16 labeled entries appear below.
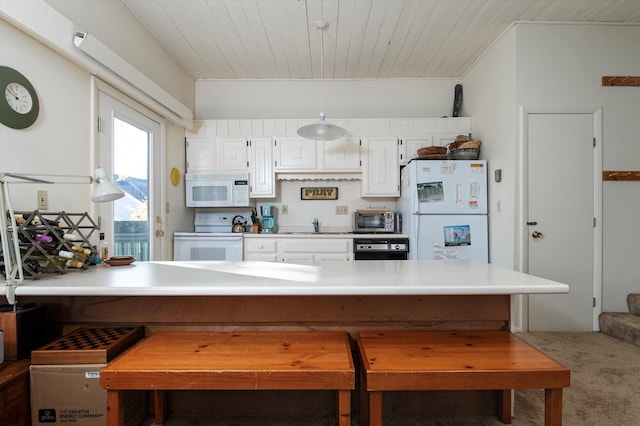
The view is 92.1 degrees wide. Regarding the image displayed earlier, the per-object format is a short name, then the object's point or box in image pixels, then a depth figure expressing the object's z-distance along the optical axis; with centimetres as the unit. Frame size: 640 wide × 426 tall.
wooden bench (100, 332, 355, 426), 103
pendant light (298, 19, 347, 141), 276
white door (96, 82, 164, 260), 235
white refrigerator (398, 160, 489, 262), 316
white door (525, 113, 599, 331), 277
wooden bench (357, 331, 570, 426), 104
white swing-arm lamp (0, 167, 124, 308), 115
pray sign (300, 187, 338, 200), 401
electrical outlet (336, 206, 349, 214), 402
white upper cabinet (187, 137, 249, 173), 370
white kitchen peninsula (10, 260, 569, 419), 127
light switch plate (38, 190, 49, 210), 178
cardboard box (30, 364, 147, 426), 117
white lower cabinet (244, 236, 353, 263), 343
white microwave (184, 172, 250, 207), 365
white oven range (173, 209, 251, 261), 340
